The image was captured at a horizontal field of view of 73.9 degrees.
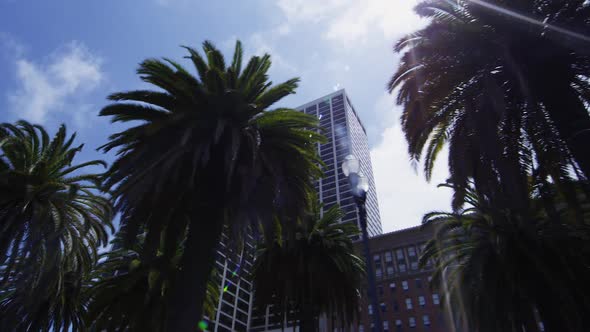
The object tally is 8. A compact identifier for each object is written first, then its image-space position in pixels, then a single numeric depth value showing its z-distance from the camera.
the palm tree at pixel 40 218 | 16.31
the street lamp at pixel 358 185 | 9.65
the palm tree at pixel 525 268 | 17.22
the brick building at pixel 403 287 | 75.12
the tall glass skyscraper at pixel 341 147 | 135.12
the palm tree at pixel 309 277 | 22.27
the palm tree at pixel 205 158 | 12.56
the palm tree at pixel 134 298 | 20.47
